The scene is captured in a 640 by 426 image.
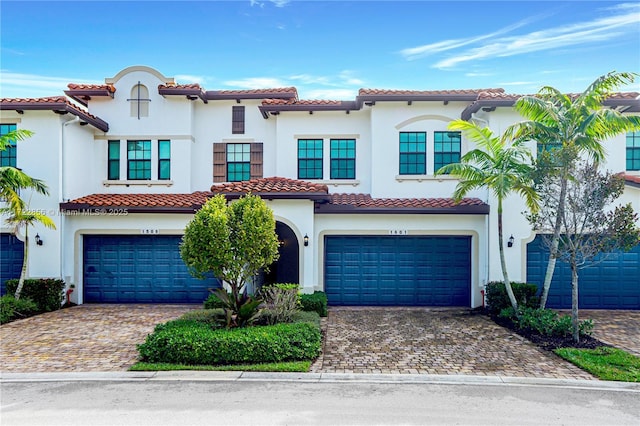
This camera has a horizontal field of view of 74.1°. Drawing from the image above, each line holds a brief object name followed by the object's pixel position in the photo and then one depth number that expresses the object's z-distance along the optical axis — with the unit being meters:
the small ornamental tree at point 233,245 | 9.52
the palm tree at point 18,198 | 12.79
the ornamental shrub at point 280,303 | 10.26
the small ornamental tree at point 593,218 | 9.88
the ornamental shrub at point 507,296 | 13.07
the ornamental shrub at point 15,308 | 12.45
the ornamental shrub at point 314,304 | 12.84
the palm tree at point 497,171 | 11.28
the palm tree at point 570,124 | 10.38
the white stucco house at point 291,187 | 14.38
